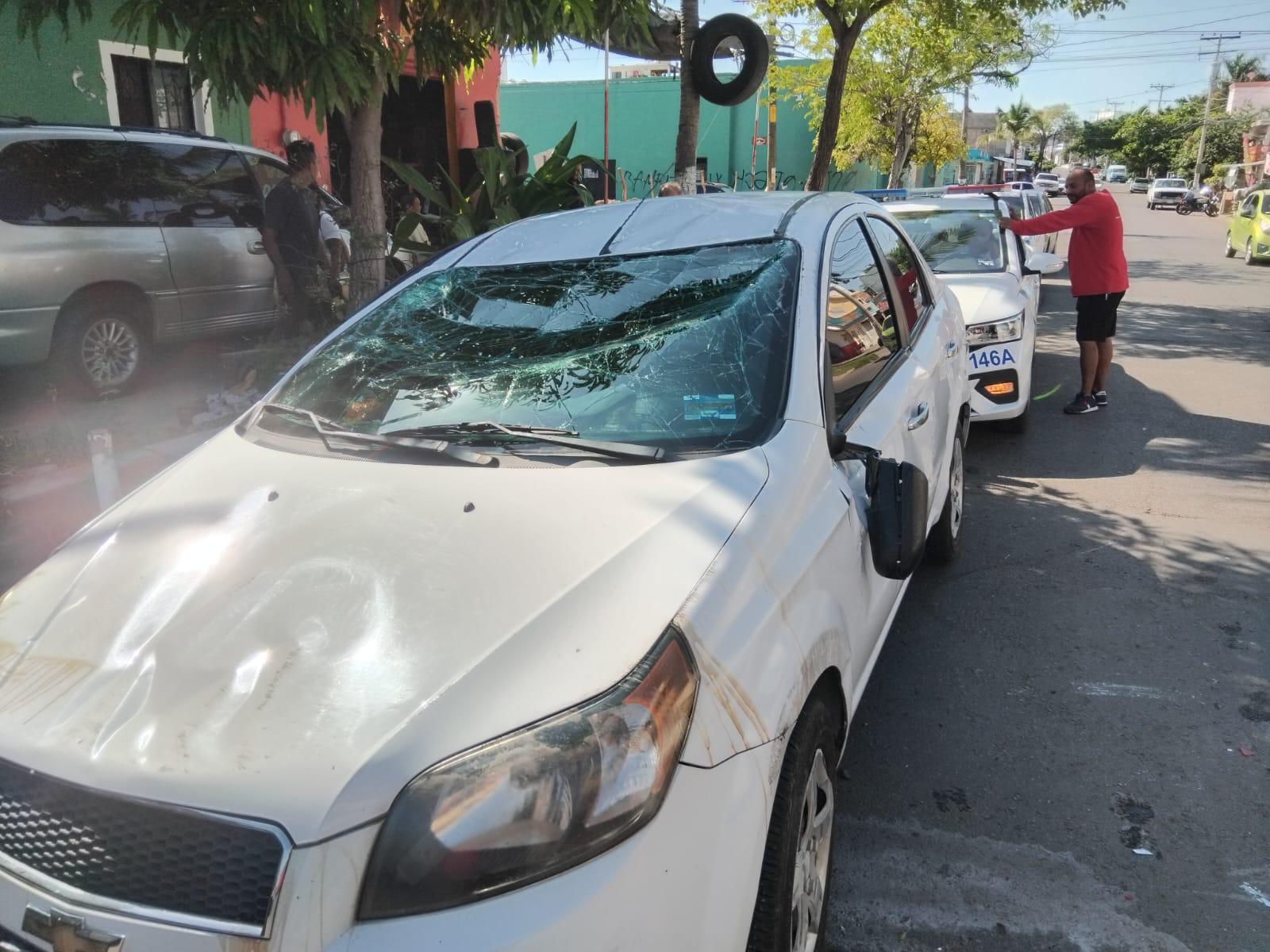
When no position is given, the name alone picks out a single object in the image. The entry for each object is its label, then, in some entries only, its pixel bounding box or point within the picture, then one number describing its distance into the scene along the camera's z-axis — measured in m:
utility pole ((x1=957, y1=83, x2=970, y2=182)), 39.08
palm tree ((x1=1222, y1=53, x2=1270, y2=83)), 92.56
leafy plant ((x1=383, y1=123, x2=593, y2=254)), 7.50
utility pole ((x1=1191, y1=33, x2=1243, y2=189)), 60.56
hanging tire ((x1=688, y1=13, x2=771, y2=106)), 8.87
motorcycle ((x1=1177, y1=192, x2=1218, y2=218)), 43.05
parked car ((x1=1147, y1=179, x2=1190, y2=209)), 45.84
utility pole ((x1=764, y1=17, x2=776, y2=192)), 19.11
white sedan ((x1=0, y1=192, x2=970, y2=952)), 1.50
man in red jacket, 7.33
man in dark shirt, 7.77
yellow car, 19.36
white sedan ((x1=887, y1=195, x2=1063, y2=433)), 6.50
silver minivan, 6.11
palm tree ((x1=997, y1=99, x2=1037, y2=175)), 96.25
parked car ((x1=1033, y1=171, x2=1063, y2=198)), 50.07
